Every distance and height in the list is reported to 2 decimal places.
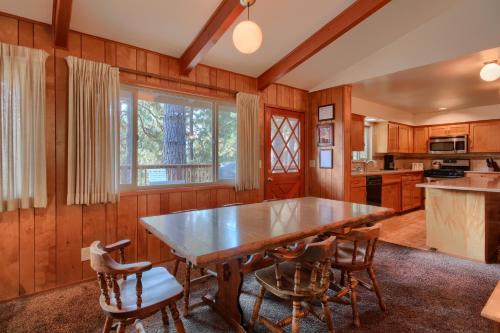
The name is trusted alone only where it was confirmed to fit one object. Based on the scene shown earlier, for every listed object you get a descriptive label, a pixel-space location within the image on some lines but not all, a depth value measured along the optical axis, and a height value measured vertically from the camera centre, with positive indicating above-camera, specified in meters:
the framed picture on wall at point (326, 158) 4.28 +0.11
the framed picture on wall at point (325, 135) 4.27 +0.50
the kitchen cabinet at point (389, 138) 5.85 +0.62
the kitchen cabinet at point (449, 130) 6.00 +0.82
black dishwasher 4.72 -0.47
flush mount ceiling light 2.96 +1.06
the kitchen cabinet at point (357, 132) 4.86 +0.62
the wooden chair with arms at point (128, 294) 1.33 -0.74
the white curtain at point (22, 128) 2.17 +0.33
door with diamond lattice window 4.11 +0.19
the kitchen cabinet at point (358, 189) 4.41 -0.42
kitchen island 3.05 -0.66
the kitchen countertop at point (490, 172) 5.44 -0.16
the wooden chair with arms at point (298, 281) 1.44 -0.73
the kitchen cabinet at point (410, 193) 5.58 -0.63
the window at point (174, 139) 2.89 +0.33
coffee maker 6.33 +0.07
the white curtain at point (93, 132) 2.45 +0.33
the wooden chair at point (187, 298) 2.02 -1.03
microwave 5.91 +0.47
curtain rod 2.83 +1.02
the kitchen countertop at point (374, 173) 4.59 -0.15
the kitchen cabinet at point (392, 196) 5.07 -0.61
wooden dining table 1.40 -0.42
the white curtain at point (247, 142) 3.65 +0.33
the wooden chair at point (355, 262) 1.81 -0.73
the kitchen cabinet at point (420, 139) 6.59 +0.65
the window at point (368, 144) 6.00 +0.48
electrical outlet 2.58 -0.86
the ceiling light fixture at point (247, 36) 1.90 +0.94
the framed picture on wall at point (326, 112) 4.23 +0.87
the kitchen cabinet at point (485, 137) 5.56 +0.59
